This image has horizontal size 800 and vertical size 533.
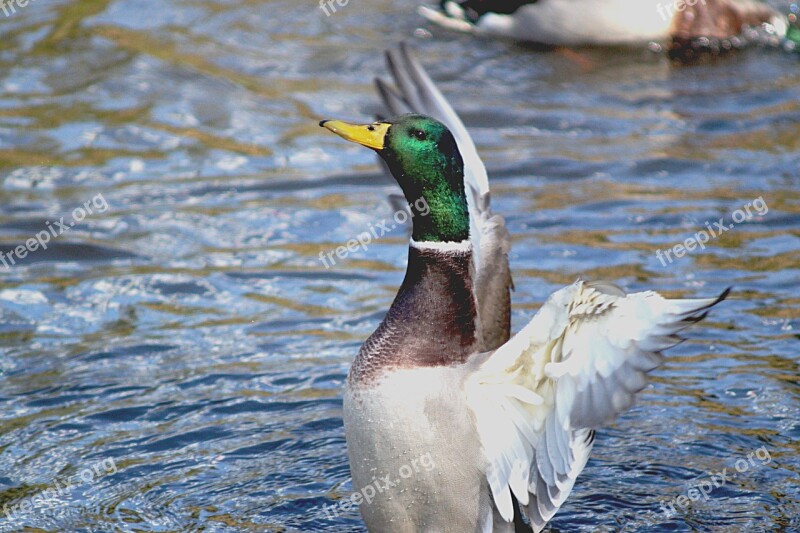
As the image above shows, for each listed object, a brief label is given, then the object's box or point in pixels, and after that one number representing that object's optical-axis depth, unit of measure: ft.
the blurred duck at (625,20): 69.77
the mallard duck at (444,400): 27.86
